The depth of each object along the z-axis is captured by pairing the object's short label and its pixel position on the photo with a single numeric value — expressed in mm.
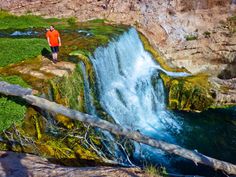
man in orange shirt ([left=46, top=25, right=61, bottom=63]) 16141
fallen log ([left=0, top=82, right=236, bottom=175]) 9883
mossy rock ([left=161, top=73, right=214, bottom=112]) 24062
